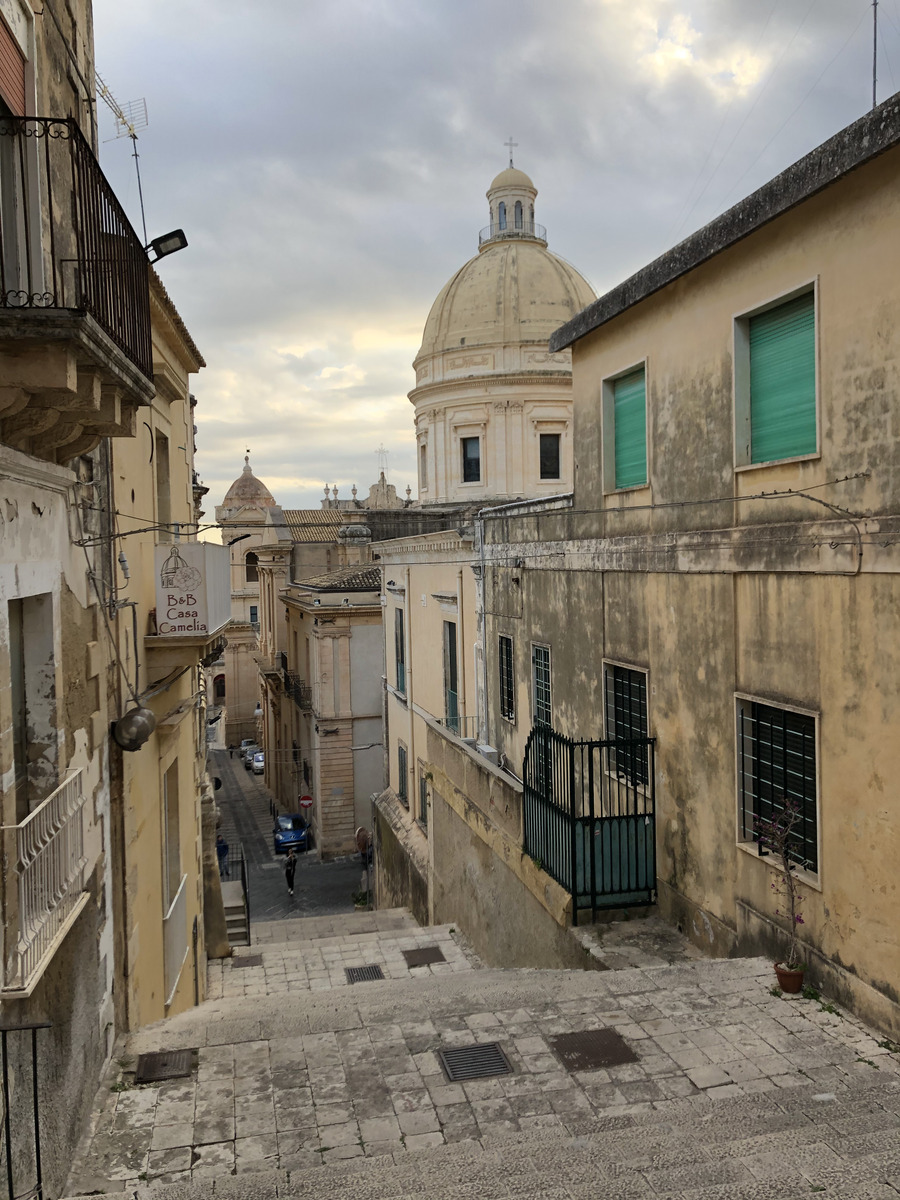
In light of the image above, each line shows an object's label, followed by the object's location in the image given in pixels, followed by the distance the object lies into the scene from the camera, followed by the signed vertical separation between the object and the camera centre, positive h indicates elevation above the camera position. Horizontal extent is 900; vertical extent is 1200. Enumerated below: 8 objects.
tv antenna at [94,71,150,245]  8.09 +4.09
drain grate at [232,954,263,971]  13.87 -5.80
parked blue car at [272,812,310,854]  28.86 -8.28
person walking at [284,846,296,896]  24.22 -7.71
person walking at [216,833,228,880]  25.27 -7.74
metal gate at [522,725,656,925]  9.01 -2.67
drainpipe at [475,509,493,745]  15.88 -0.93
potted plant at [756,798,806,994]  6.82 -2.37
